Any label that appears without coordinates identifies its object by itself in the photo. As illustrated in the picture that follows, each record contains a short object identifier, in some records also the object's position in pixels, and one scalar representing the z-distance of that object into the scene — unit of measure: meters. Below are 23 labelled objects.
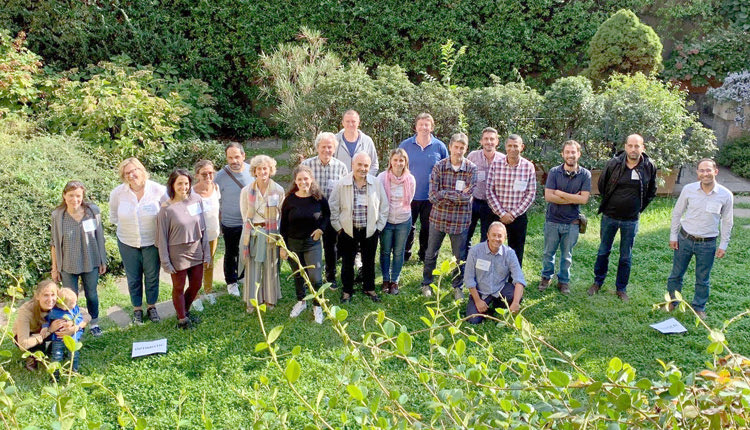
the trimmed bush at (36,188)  6.03
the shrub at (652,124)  8.35
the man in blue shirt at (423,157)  6.50
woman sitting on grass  4.65
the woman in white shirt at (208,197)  5.69
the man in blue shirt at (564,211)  6.02
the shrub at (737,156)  9.91
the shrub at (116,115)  8.31
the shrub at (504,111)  8.39
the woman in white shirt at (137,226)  5.36
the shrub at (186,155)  8.54
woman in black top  5.46
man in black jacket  5.82
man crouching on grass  5.54
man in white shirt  5.46
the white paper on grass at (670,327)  5.37
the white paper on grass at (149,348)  4.97
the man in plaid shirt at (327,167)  6.01
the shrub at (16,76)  9.09
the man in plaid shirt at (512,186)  6.06
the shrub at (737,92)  9.94
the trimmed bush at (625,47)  10.07
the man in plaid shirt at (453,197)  5.93
